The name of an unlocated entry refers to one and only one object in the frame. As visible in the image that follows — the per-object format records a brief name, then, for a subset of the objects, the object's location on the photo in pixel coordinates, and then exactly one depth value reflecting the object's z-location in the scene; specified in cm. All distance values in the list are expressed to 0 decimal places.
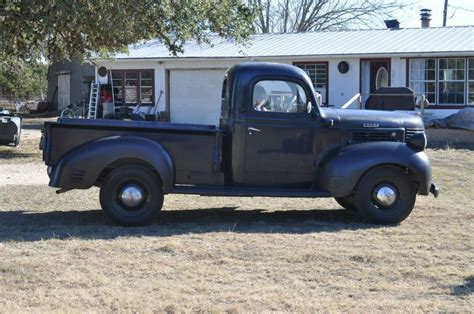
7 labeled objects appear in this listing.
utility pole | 4457
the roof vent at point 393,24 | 2820
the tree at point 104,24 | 1386
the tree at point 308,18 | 4131
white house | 2303
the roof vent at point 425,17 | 2895
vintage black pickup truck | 812
